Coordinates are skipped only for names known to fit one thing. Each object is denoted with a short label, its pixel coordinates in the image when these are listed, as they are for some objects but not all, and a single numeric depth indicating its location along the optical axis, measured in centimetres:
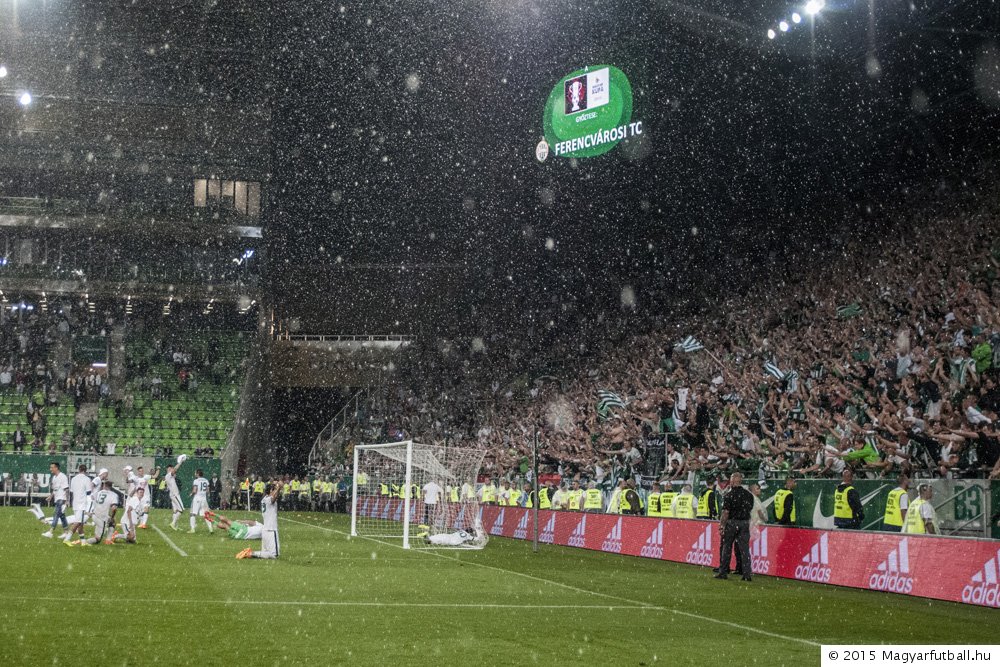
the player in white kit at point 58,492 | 2856
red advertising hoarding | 1680
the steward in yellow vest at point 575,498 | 3378
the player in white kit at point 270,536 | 2353
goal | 2922
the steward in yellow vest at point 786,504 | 2266
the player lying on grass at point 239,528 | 2822
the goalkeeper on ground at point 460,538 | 2870
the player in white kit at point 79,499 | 2595
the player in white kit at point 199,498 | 3494
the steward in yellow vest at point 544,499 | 3594
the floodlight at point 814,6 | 2859
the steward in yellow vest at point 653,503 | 2872
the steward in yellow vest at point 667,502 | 2806
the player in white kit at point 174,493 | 3281
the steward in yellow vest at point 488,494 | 4038
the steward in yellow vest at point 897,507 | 1984
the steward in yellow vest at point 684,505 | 2691
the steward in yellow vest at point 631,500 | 2928
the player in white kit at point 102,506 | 2525
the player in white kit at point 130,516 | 2656
